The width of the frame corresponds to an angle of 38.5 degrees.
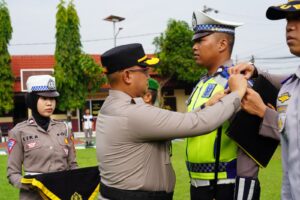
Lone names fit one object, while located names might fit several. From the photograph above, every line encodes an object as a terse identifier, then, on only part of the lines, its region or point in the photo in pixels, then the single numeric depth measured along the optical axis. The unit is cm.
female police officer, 375
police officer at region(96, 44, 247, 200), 228
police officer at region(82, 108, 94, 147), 1856
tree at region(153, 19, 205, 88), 2503
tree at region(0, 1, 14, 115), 2372
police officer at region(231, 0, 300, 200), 192
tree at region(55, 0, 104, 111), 2406
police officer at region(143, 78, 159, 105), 360
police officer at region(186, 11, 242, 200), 244
